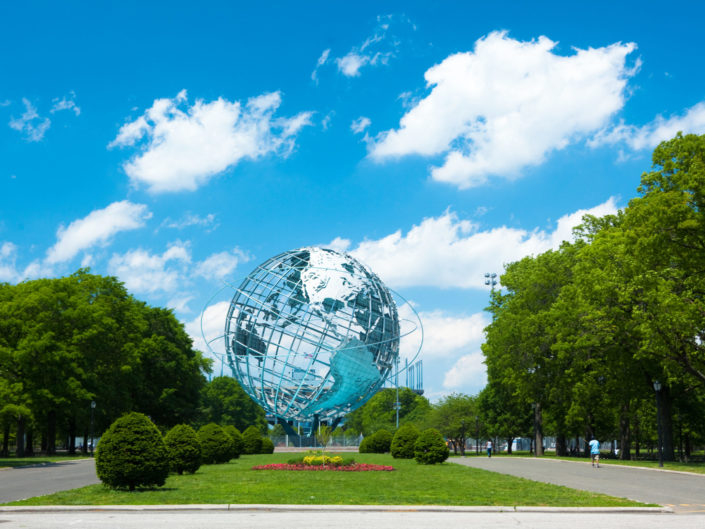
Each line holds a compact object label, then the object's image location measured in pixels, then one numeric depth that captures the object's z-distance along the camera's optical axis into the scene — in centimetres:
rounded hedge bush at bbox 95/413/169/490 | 1650
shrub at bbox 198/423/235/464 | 3259
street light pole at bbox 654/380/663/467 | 3055
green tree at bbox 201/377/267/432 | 9025
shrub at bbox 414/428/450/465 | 3112
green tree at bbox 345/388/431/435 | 9353
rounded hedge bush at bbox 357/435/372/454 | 4599
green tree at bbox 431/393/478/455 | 6900
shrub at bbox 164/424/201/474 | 2362
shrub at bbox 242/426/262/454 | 4547
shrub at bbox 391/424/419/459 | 3688
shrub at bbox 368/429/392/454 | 4512
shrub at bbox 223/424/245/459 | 3894
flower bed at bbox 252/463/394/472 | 2590
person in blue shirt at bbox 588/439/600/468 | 3042
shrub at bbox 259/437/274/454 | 4716
